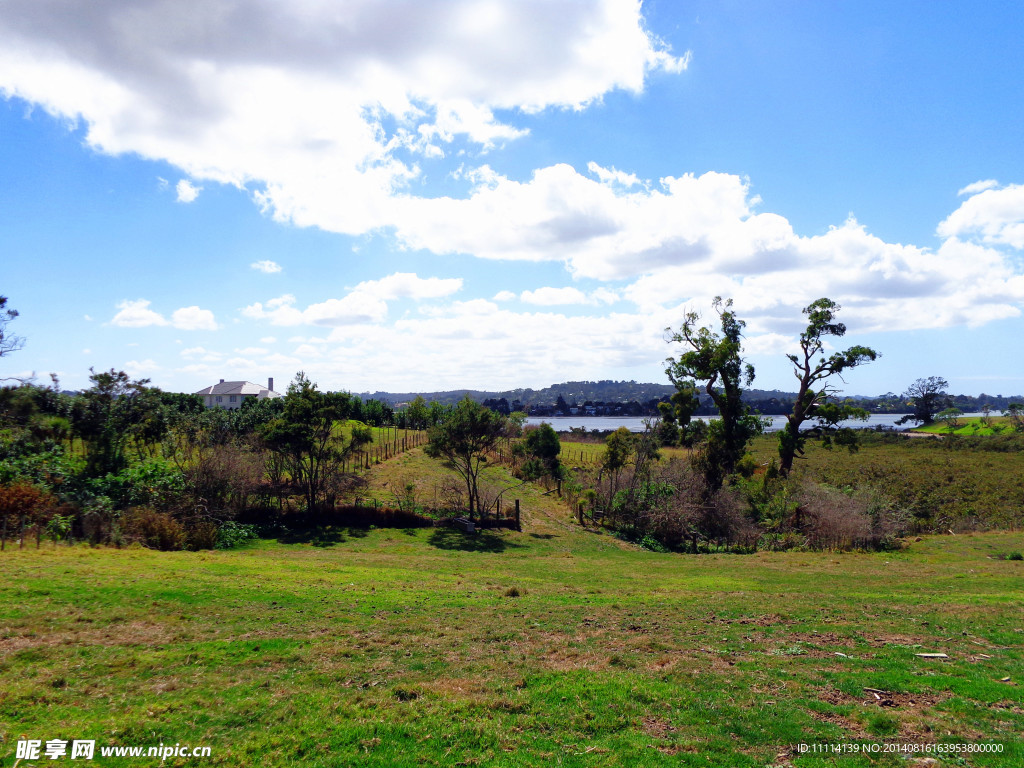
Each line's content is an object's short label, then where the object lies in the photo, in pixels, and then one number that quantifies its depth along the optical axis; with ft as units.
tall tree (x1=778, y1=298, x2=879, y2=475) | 120.47
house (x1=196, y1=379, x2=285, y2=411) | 331.98
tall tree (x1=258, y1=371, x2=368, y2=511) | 96.17
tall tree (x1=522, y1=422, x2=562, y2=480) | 149.79
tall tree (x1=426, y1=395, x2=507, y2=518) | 100.32
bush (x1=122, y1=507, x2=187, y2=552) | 68.90
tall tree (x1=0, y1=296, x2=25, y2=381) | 88.28
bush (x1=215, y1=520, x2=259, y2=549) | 78.45
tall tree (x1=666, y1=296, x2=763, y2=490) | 120.88
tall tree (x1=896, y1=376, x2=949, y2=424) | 399.85
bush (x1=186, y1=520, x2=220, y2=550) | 73.77
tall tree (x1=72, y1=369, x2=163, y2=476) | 83.76
